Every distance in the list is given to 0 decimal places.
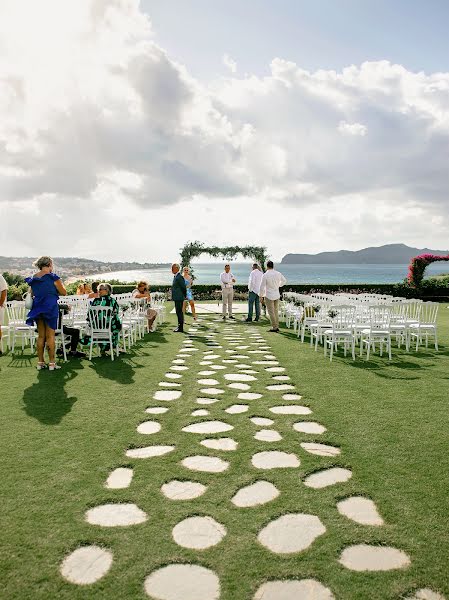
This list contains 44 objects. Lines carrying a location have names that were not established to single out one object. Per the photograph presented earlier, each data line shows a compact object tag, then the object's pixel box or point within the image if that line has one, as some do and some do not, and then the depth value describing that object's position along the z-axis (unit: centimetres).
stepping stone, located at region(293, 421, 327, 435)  423
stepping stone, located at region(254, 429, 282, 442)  400
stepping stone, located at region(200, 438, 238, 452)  379
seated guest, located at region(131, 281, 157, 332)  1216
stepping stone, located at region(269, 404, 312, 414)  480
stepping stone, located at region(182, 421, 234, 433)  422
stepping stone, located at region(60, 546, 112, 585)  218
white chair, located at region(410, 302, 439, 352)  914
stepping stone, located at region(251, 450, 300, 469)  344
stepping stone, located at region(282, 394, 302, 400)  540
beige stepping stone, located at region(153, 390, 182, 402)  540
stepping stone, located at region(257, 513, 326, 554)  242
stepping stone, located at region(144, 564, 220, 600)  207
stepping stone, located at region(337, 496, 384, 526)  268
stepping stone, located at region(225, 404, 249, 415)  479
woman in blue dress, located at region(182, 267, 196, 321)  1451
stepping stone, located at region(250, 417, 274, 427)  440
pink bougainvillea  2375
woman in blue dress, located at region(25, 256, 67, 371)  681
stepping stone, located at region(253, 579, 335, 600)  205
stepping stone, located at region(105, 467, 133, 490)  312
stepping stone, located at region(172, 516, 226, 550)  245
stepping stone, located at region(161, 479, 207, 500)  297
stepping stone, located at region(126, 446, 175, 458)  367
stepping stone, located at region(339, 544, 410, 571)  226
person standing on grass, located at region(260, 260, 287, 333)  1174
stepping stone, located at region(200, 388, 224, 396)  556
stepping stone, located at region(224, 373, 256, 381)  637
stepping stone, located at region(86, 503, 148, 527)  266
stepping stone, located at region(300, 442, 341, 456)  370
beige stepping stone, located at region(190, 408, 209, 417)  468
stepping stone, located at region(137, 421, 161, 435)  424
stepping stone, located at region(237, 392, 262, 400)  536
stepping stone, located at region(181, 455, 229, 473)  338
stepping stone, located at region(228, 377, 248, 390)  584
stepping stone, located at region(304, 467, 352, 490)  314
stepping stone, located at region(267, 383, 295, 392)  581
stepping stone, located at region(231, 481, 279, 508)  289
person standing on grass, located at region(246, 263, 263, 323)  1364
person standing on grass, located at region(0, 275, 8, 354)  805
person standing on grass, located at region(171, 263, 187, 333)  1180
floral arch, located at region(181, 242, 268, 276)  2508
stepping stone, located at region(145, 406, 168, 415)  482
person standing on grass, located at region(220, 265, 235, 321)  1515
